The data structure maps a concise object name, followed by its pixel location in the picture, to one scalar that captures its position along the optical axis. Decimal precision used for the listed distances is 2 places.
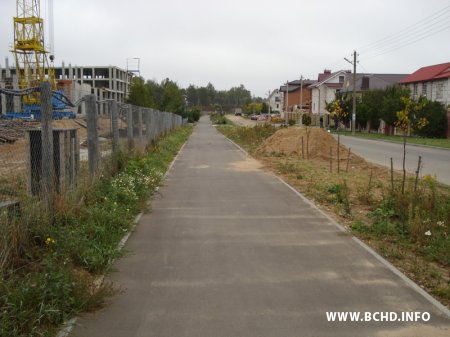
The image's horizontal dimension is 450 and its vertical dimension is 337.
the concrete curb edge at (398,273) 4.73
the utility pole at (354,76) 44.24
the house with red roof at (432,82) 47.16
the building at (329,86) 82.75
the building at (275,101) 161.62
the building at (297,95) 98.88
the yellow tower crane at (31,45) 53.22
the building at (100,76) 103.19
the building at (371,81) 72.00
